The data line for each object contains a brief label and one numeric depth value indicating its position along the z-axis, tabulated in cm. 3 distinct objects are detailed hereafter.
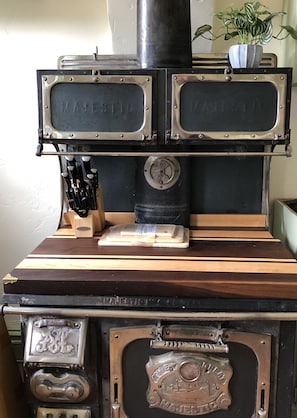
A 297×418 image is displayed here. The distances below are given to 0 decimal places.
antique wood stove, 146
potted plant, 169
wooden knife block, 186
